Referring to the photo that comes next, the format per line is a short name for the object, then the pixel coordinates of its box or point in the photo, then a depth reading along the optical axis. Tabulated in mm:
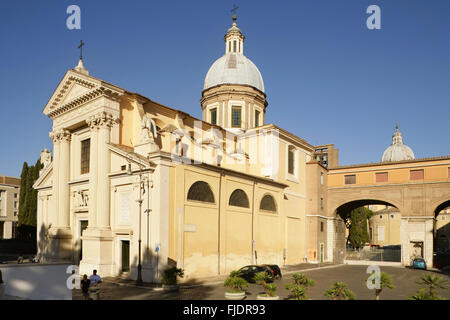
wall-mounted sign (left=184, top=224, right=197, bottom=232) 24812
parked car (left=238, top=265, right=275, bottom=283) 24344
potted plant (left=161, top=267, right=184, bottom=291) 20400
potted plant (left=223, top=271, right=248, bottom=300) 17453
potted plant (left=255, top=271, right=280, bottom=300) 16156
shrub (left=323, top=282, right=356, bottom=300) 13216
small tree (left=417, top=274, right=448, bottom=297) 13256
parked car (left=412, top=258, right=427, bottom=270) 37806
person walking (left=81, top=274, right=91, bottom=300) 17297
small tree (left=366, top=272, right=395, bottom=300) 14578
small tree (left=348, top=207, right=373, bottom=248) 66688
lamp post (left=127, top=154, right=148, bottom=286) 22156
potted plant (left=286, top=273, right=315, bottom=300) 13891
